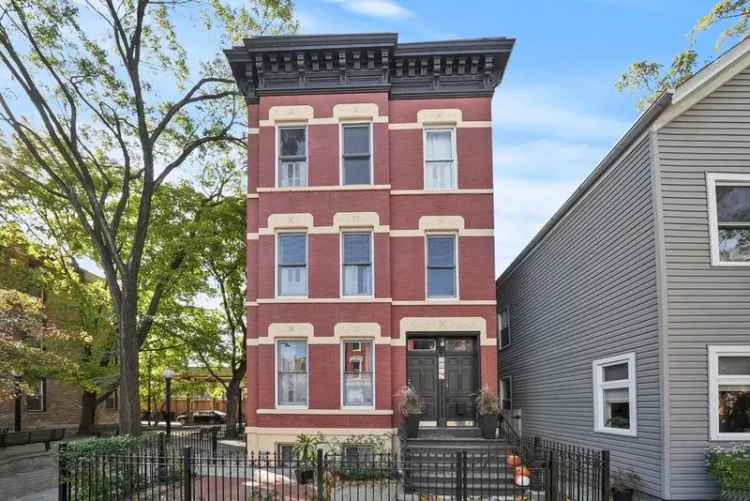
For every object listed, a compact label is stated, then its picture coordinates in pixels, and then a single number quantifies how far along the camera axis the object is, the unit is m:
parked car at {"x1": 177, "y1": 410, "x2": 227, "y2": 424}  48.44
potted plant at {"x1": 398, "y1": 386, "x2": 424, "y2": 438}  15.93
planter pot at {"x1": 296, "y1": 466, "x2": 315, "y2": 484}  11.98
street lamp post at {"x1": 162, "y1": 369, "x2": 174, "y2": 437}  24.12
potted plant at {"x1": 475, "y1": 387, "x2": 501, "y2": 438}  15.80
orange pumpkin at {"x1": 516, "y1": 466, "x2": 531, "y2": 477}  12.06
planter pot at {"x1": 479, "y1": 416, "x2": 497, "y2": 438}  15.80
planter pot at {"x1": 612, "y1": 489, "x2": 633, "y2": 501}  10.82
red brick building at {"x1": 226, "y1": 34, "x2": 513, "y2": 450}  17.19
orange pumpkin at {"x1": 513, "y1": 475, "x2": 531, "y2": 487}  11.97
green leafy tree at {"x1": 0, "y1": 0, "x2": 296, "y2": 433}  15.75
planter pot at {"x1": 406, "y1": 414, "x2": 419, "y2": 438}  15.91
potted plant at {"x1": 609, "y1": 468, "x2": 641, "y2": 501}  10.86
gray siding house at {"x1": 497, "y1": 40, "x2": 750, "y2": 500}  10.60
